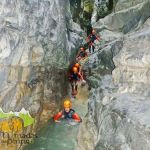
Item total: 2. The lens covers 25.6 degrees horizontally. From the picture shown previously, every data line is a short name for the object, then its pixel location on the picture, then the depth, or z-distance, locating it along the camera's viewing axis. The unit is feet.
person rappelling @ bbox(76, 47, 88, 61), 67.81
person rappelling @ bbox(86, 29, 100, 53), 72.62
